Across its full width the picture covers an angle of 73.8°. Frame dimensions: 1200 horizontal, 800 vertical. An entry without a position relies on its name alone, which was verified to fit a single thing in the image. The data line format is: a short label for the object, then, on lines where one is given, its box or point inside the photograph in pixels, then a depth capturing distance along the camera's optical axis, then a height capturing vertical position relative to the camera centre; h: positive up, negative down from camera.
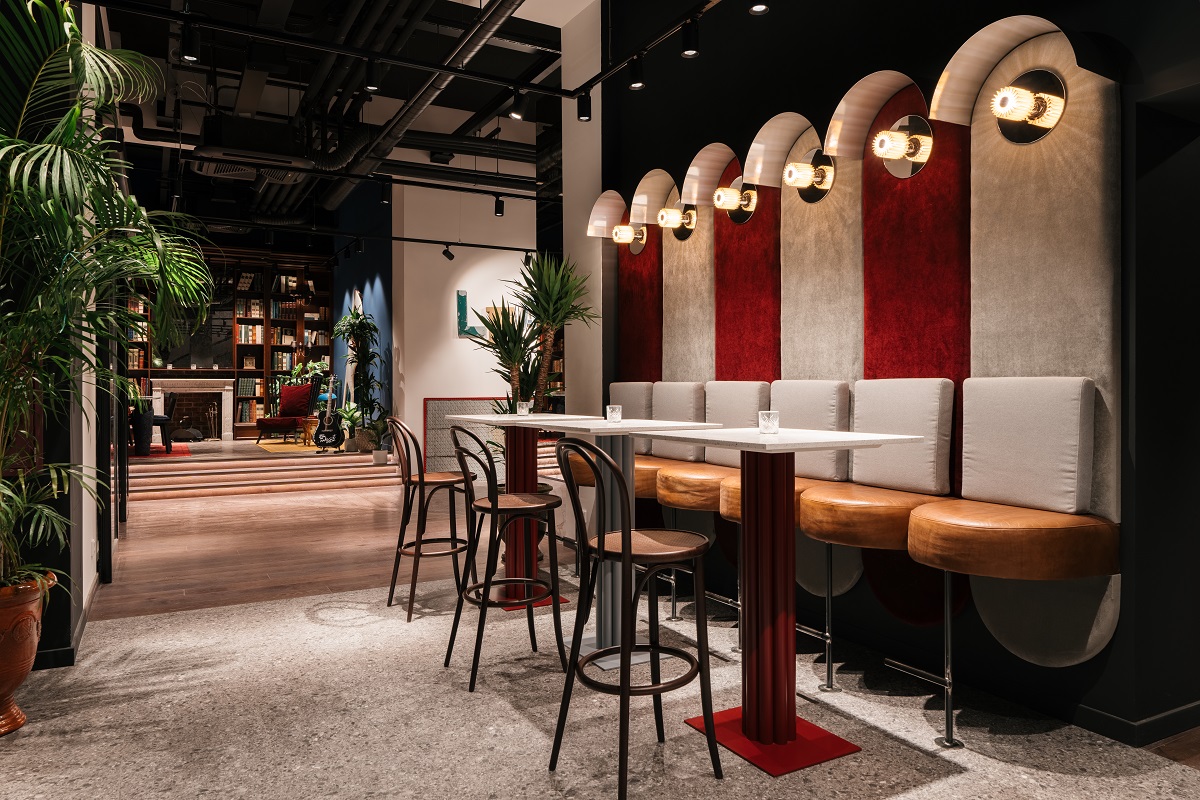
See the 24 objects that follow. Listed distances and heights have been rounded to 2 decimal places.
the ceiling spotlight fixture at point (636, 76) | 4.54 +1.82
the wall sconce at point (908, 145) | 3.55 +1.11
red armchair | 13.30 -0.25
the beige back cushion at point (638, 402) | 5.35 -0.05
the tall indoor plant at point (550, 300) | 5.58 +0.67
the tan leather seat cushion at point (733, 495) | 3.56 -0.45
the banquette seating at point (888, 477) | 2.97 -0.36
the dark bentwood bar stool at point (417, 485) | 4.01 -0.47
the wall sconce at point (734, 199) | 4.63 +1.14
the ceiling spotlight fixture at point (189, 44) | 4.57 +2.03
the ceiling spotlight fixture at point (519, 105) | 5.45 +1.98
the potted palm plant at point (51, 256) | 2.63 +0.50
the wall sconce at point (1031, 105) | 2.94 +1.08
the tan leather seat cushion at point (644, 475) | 4.49 -0.47
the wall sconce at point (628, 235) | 5.55 +1.11
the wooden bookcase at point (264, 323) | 14.50 +1.35
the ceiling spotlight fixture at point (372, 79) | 5.50 +2.19
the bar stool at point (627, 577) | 2.18 -0.53
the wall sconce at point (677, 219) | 5.12 +1.14
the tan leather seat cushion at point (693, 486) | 3.97 -0.47
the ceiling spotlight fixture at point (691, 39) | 4.08 +1.82
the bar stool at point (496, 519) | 3.07 -0.51
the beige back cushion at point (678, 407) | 4.91 -0.08
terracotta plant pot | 2.67 -0.84
